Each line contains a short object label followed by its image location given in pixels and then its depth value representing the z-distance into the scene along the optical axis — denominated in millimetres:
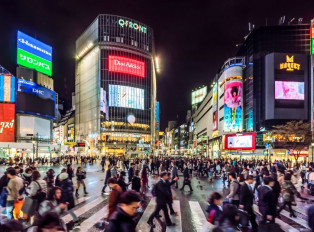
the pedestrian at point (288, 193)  10570
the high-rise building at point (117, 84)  99000
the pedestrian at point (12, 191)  8672
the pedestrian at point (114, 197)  7316
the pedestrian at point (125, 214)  3637
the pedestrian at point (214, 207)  5582
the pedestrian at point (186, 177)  17234
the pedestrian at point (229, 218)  4199
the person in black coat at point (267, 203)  7895
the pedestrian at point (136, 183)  11422
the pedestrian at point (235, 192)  8492
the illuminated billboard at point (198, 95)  158412
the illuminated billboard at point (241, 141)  62562
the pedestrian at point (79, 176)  14961
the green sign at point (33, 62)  71294
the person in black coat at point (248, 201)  7944
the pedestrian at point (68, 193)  8148
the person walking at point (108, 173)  15023
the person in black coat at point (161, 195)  8727
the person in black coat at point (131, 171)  17422
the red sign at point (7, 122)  66625
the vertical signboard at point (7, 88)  66162
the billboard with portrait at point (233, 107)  77000
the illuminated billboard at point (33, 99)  69688
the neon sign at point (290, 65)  68688
